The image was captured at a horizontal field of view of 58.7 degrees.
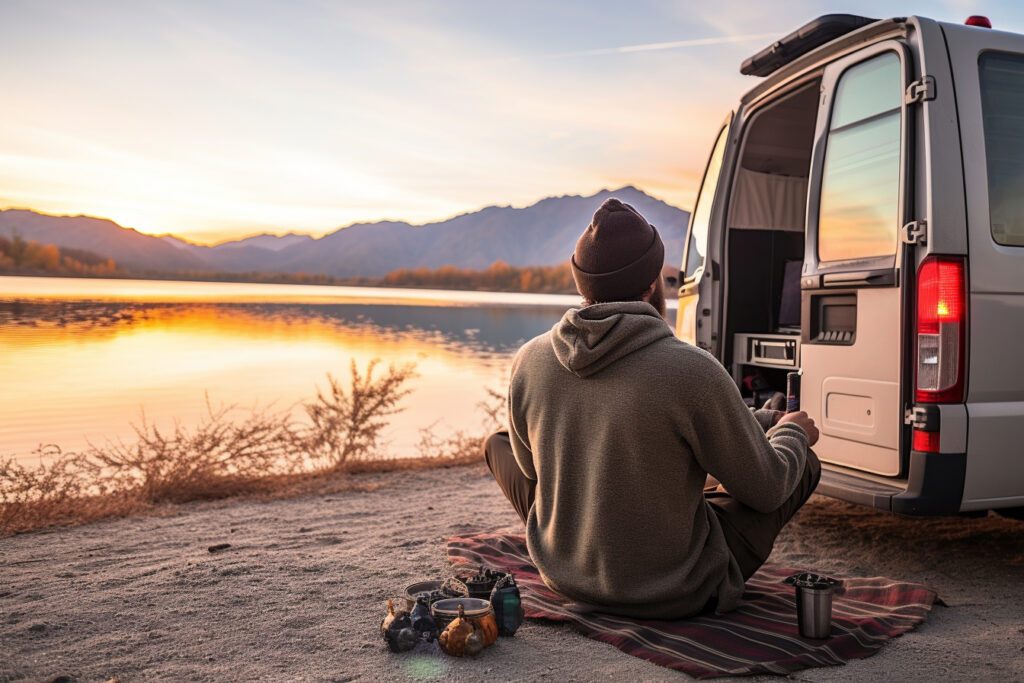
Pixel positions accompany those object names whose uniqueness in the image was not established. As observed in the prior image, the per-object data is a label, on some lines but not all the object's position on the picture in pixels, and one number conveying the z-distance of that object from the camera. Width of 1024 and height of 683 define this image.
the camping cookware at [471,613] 3.06
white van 3.49
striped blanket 2.92
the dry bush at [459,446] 7.78
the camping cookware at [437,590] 3.34
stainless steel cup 3.11
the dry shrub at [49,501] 5.17
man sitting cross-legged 2.85
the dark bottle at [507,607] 3.18
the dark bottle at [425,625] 3.14
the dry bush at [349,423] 7.55
